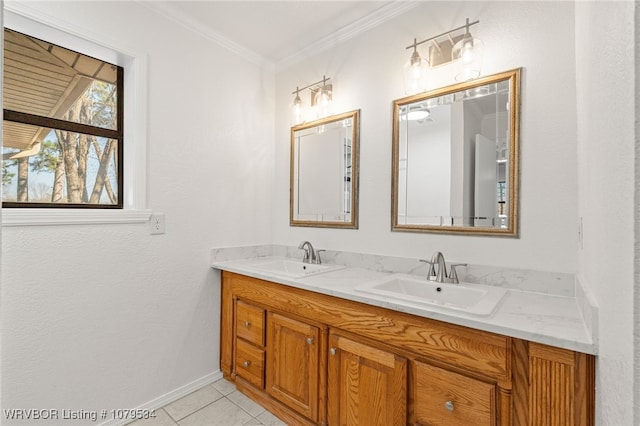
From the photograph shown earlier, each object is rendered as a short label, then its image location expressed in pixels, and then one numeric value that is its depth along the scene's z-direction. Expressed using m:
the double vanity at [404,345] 1.12
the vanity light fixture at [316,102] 2.40
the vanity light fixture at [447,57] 1.73
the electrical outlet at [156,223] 2.02
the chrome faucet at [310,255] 2.37
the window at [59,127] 1.67
